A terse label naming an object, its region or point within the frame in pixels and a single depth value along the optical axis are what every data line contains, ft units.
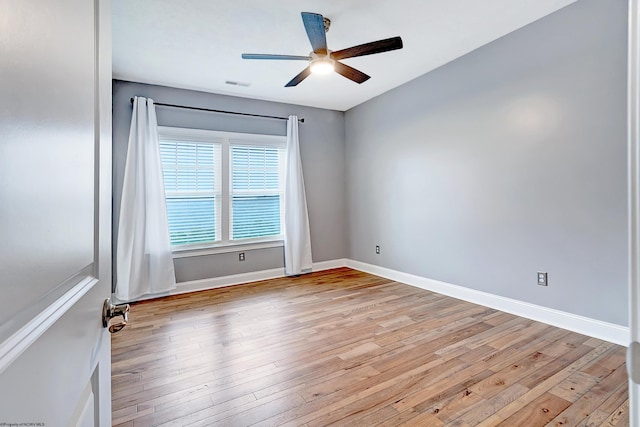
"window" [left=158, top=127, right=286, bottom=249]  13.04
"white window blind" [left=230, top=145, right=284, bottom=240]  14.35
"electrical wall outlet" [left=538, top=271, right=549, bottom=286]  8.99
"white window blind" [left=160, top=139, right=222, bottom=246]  12.93
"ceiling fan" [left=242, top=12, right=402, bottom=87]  7.17
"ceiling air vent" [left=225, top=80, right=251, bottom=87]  12.59
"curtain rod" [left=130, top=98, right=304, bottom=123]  12.55
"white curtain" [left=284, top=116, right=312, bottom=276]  15.12
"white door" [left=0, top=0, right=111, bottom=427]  1.21
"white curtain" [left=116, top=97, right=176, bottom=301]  11.54
